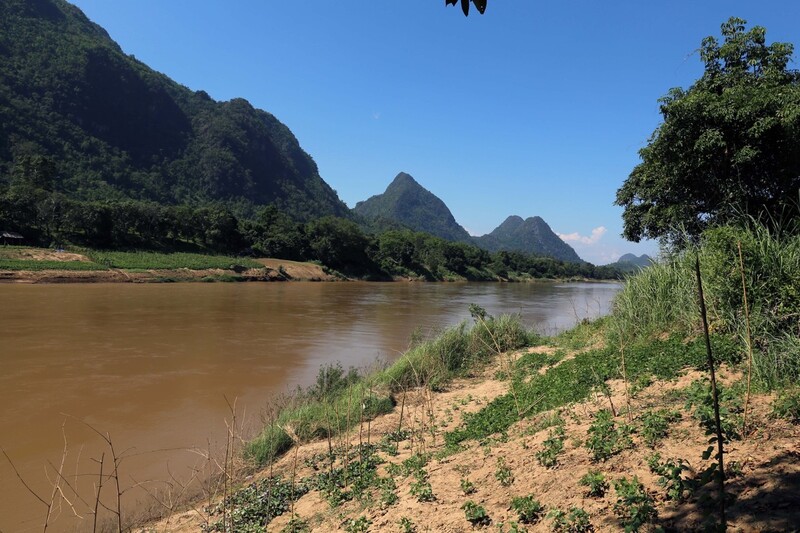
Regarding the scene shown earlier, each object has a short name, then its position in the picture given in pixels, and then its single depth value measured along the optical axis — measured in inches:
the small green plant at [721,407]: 160.8
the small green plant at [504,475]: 178.9
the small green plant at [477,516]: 154.6
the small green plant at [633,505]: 127.6
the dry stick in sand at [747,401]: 159.5
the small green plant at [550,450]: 184.1
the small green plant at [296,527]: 183.8
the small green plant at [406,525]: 159.3
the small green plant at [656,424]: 174.4
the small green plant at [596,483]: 151.8
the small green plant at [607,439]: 175.5
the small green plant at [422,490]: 180.4
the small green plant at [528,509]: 147.7
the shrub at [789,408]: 162.1
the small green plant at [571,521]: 135.3
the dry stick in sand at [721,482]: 104.2
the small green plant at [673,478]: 135.8
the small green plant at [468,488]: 180.2
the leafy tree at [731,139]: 410.0
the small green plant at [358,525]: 167.0
